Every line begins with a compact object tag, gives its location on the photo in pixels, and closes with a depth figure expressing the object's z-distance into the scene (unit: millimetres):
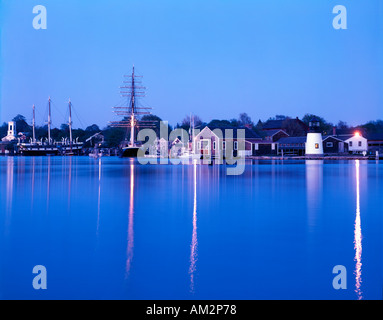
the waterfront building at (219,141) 82062
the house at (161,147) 122156
